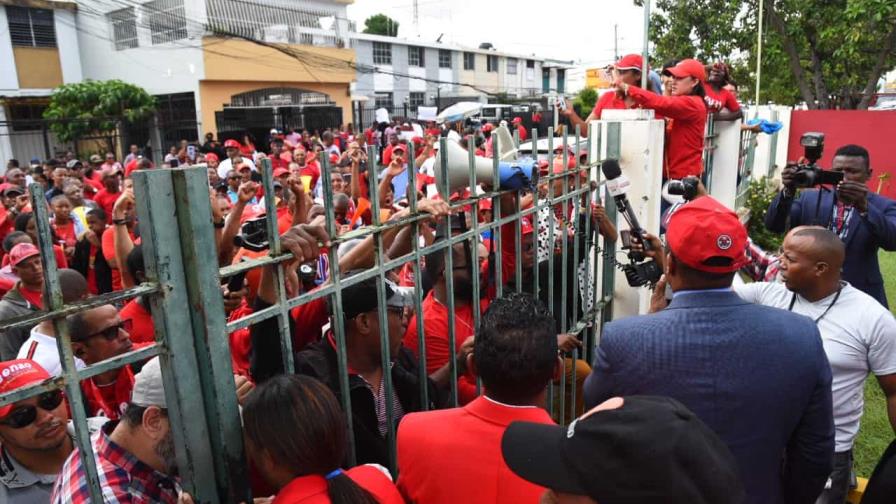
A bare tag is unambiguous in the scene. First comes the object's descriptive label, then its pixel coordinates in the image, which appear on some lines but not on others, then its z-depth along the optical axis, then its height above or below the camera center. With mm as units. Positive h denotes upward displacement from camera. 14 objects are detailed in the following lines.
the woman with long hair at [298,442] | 1518 -751
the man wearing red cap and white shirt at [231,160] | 10547 -477
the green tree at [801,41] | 10500 +1383
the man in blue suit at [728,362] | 1876 -735
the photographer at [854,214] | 3689 -617
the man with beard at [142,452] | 1663 -842
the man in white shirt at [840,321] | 2576 -864
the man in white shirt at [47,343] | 2689 -887
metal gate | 1271 -434
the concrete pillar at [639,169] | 4012 -328
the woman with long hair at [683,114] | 4457 +31
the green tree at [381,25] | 62259 +10114
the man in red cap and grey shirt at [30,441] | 1938 -941
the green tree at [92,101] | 20281 +1144
